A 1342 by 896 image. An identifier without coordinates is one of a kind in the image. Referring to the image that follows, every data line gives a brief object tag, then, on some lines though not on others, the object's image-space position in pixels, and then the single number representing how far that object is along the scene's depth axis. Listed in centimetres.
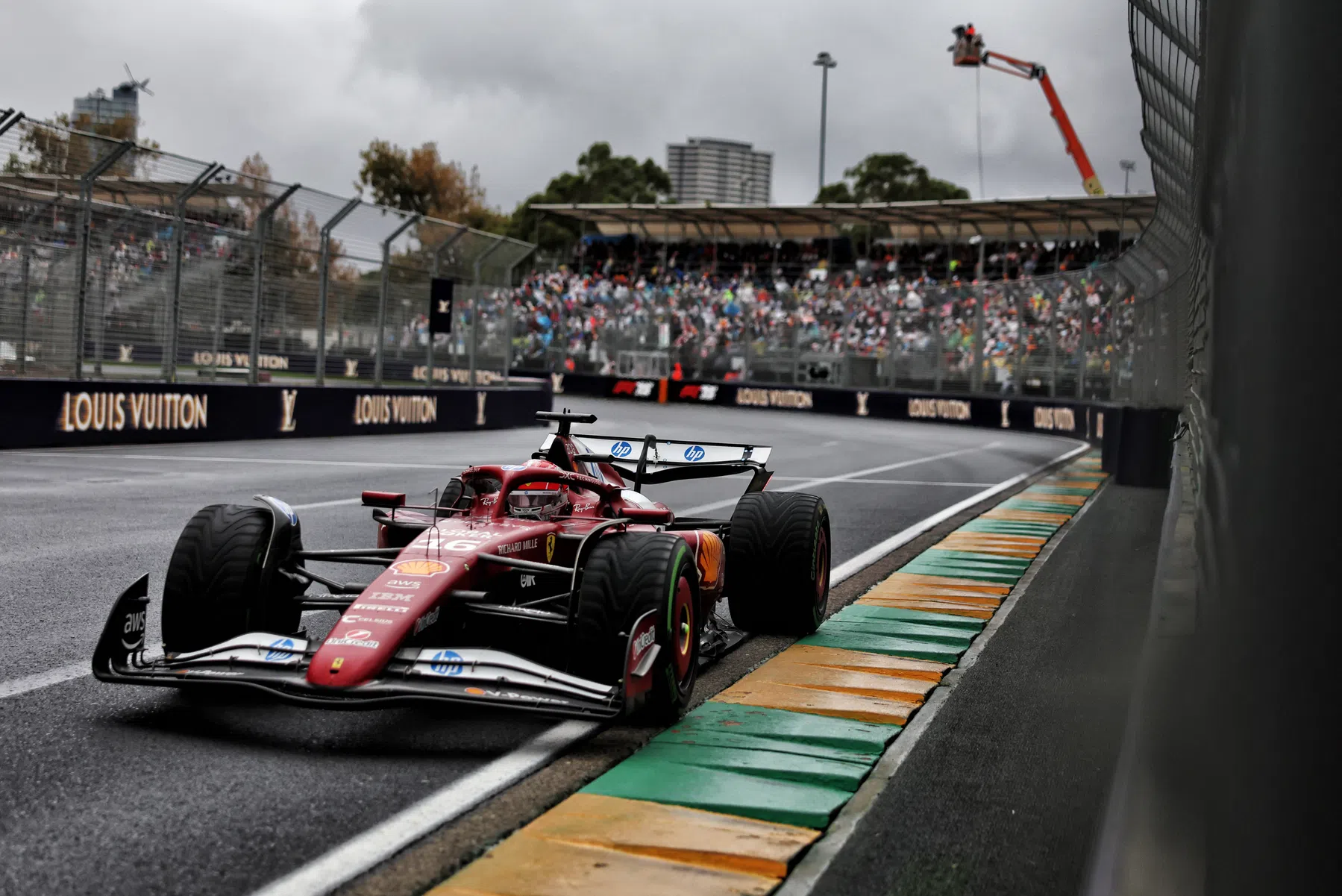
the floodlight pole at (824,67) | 6600
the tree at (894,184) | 8044
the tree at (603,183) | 7956
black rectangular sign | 2234
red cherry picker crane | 5841
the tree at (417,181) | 7775
